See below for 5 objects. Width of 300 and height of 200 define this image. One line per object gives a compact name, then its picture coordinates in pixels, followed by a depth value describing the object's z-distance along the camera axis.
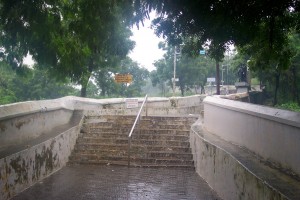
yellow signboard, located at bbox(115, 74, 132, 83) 18.30
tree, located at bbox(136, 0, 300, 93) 4.65
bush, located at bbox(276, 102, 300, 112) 19.67
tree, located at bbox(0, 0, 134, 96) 5.47
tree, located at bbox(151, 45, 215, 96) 40.91
